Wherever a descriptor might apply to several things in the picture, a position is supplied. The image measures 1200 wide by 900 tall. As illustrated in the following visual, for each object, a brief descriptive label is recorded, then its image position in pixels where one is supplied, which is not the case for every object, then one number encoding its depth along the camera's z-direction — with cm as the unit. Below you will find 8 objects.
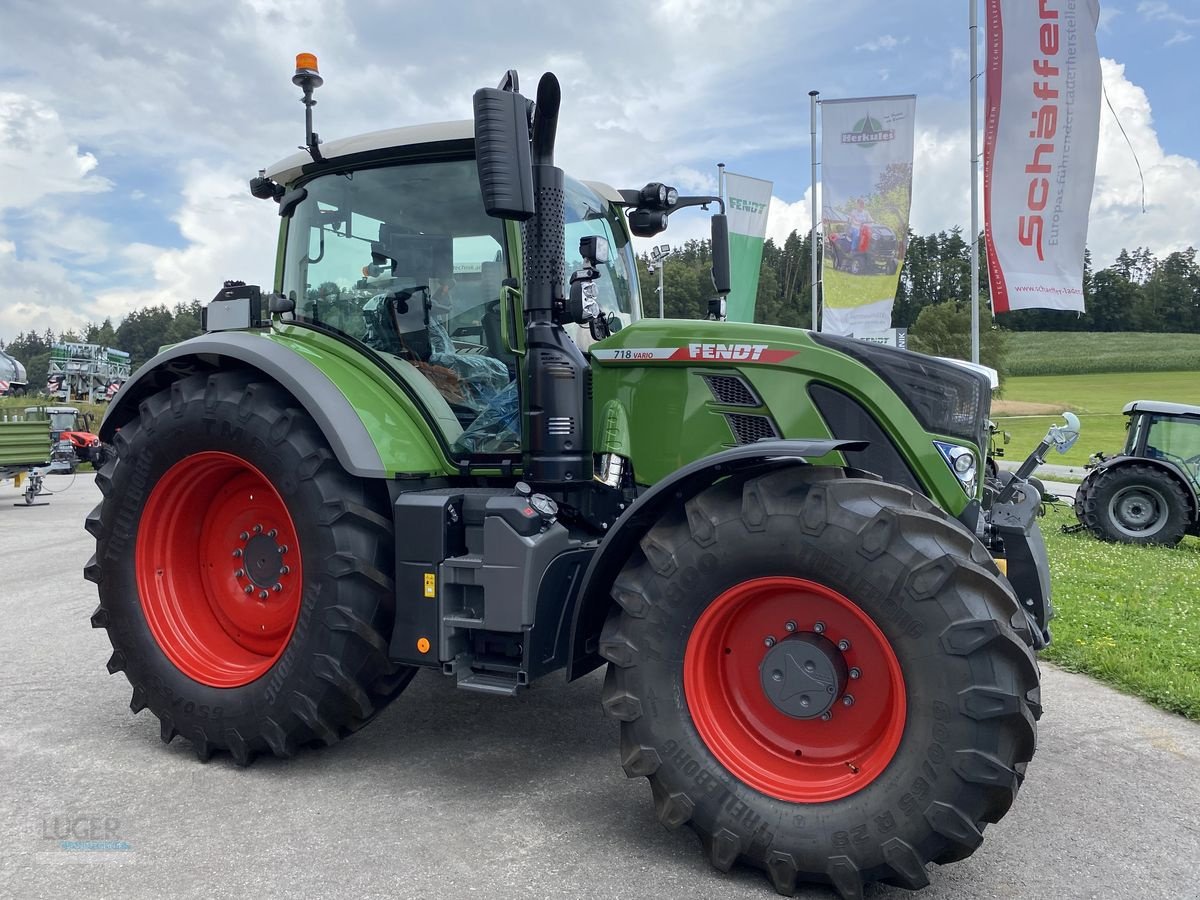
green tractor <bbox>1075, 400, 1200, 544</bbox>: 1087
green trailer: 1402
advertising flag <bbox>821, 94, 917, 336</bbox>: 1455
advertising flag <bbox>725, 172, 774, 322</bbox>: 1580
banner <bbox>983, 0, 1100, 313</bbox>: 1077
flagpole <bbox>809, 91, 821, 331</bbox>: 1828
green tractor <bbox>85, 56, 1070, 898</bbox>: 266
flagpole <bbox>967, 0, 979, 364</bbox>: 1358
